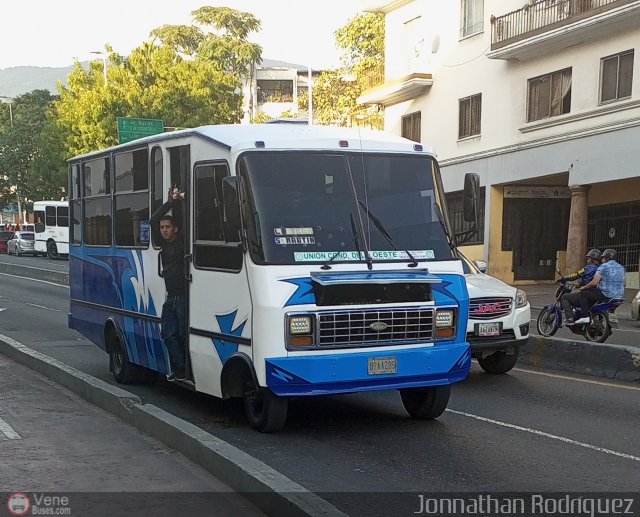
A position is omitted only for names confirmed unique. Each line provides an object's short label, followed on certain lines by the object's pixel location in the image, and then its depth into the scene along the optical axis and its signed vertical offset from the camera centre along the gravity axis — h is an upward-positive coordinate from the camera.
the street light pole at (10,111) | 76.03 +7.49
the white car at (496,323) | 11.30 -1.50
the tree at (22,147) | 69.62 +3.89
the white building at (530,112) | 24.83 +2.93
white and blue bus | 7.91 -0.60
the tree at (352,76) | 45.23 +6.63
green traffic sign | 37.66 +3.06
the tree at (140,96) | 47.72 +5.57
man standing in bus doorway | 9.37 -0.85
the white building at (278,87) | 79.94 +10.24
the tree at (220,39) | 67.00 +12.29
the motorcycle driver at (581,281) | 14.93 -1.27
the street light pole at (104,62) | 46.06 +7.19
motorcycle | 14.52 -1.89
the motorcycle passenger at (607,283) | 14.43 -1.23
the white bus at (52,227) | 49.41 -1.64
